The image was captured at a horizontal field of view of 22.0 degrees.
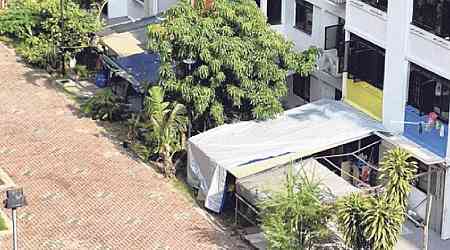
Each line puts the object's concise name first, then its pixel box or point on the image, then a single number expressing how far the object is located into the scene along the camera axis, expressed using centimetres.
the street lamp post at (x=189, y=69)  3859
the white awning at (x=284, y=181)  3478
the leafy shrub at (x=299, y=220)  3175
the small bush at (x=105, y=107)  4497
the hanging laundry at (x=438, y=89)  3535
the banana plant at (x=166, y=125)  3912
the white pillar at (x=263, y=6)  4376
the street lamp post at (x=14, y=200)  3127
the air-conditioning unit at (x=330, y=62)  4112
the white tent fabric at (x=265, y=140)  3675
